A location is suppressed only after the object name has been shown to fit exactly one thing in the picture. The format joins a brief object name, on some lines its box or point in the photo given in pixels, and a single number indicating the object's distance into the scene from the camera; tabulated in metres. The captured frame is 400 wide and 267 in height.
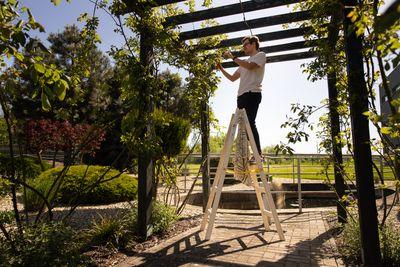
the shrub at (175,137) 7.94
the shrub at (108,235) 3.37
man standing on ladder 3.78
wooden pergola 2.38
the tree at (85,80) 17.65
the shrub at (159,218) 3.96
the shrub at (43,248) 2.28
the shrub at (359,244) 2.67
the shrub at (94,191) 6.11
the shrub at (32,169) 9.17
